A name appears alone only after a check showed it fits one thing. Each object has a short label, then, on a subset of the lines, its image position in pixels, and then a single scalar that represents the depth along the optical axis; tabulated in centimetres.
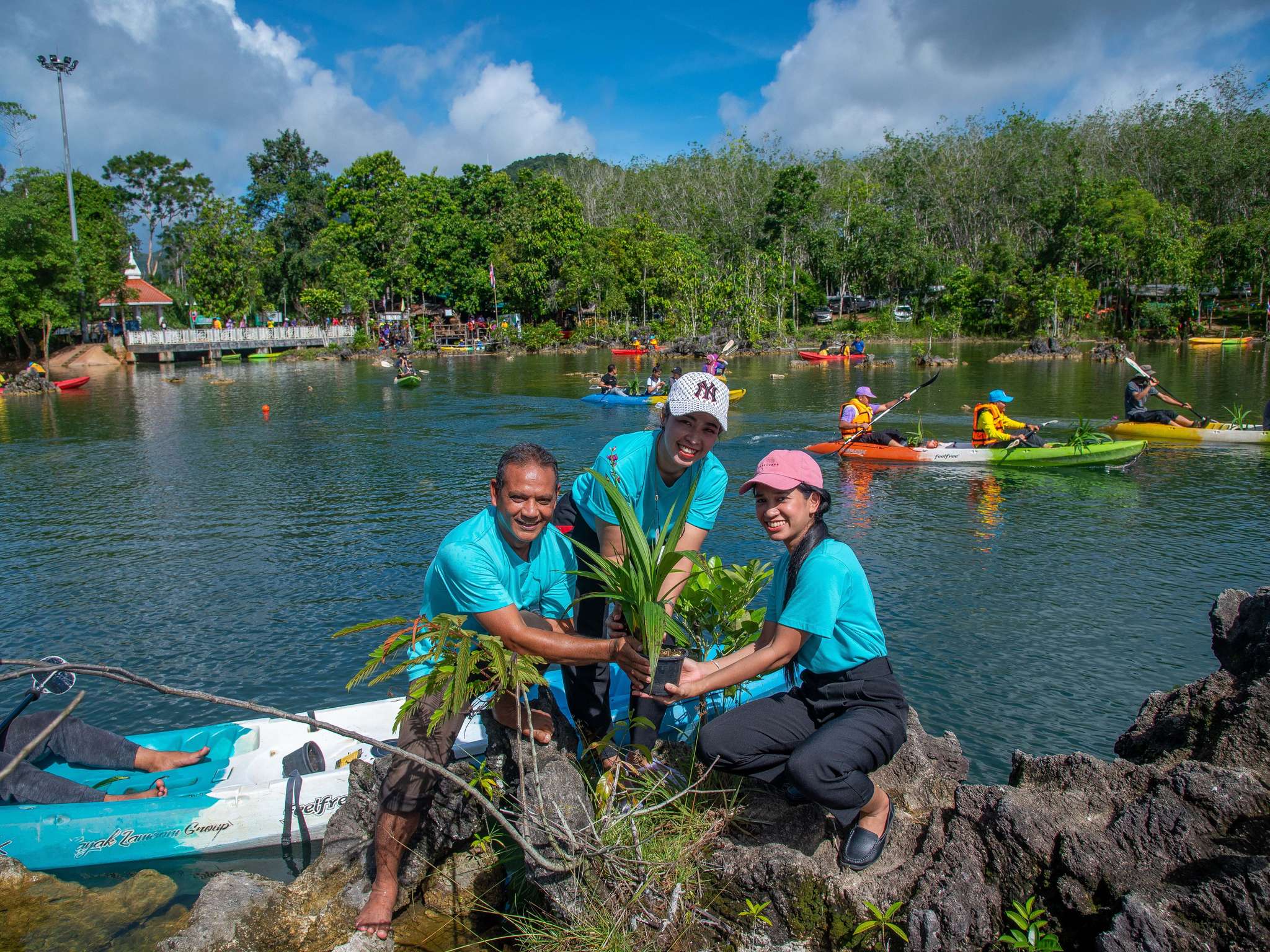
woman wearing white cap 415
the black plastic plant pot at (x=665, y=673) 358
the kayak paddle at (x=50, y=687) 491
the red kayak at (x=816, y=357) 4284
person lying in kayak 523
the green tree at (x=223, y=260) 5319
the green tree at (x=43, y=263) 3744
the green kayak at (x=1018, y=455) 1573
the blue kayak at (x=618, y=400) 2625
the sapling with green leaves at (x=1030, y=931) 321
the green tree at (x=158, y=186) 7000
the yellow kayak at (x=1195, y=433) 1750
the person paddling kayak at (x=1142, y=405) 1855
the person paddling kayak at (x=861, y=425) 1739
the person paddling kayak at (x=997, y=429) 1633
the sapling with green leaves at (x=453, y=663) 334
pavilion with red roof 4809
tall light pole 4497
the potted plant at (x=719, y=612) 432
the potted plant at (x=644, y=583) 346
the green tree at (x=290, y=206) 6150
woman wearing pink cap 360
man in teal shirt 382
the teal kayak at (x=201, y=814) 508
